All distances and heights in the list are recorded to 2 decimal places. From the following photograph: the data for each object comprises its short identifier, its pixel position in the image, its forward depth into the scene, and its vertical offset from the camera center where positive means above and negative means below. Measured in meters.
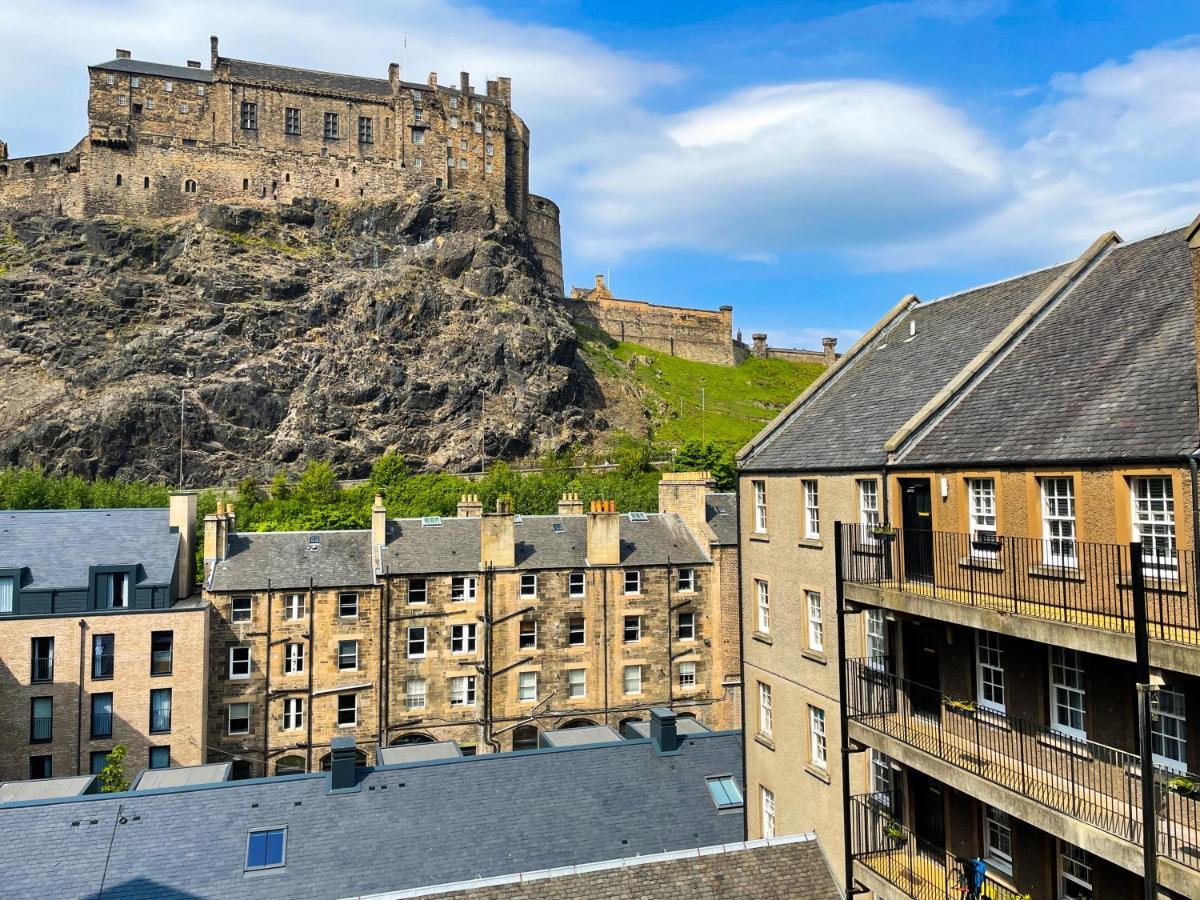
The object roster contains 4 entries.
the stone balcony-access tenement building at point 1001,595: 9.73 -1.72
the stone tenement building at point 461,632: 34.84 -6.72
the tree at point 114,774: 25.77 -9.34
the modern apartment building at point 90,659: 31.09 -6.68
